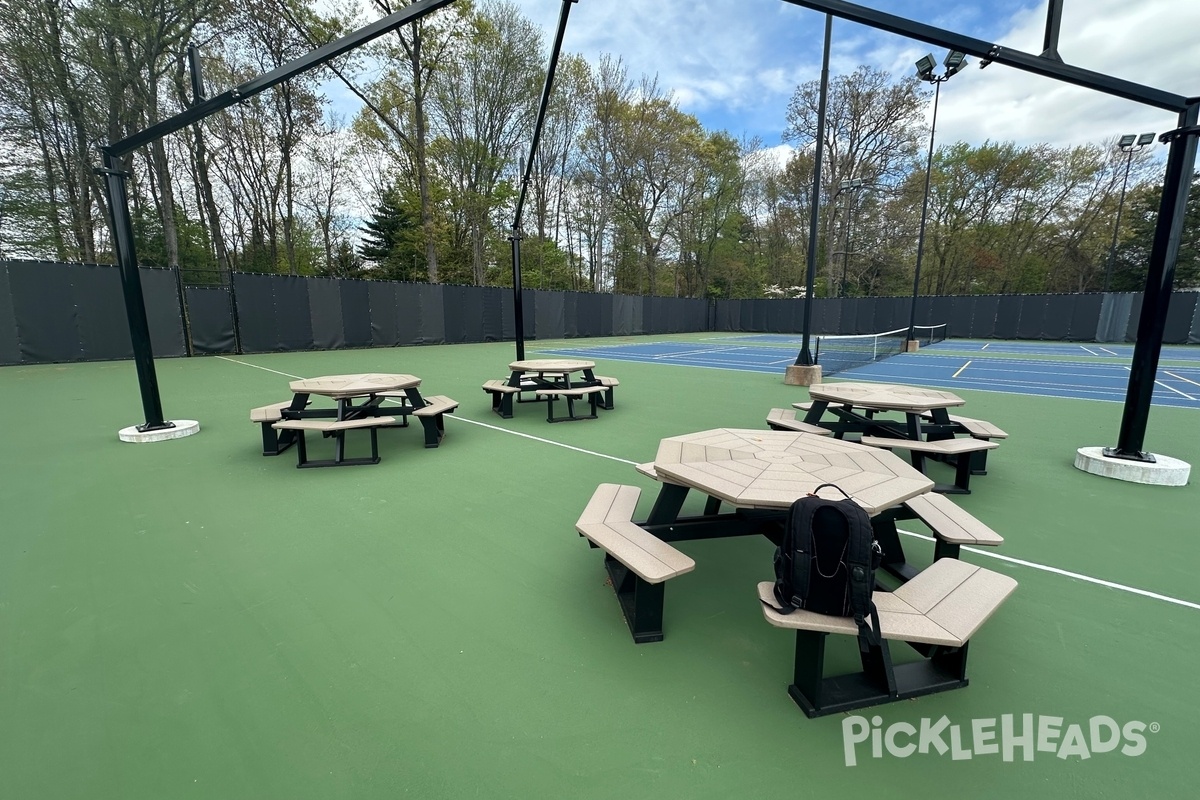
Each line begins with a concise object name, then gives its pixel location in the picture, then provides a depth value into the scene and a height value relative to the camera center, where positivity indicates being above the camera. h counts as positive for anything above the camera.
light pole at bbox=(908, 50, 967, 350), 10.80 +5.61
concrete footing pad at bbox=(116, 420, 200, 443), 5.46 -1.34
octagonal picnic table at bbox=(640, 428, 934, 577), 2.16 -0.77
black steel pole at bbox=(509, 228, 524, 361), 8.21 +0.55
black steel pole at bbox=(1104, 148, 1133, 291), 28.88 +4.34
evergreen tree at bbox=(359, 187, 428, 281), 30.39 +4.45
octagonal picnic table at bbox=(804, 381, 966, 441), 4.23 -0.76
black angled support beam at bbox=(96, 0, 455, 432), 4.34 +1.53
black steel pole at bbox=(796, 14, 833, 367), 8.32 +1.84
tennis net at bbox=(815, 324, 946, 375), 13.55 -1.14
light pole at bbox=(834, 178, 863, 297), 29.95 +6.42
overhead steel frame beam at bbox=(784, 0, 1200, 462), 3.63 +1.29
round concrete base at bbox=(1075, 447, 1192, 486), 4.11 -1.27
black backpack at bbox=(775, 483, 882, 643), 1.60 -0.81
